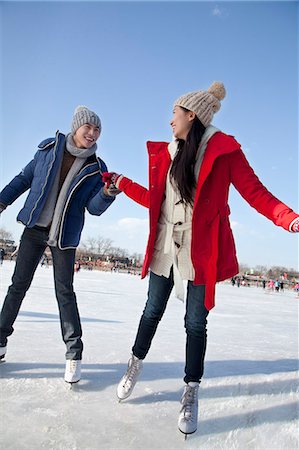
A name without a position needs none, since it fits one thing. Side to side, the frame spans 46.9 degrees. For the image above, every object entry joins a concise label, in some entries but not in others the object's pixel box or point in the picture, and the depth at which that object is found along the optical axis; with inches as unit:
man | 80.9
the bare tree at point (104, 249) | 3523.6
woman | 65.8
